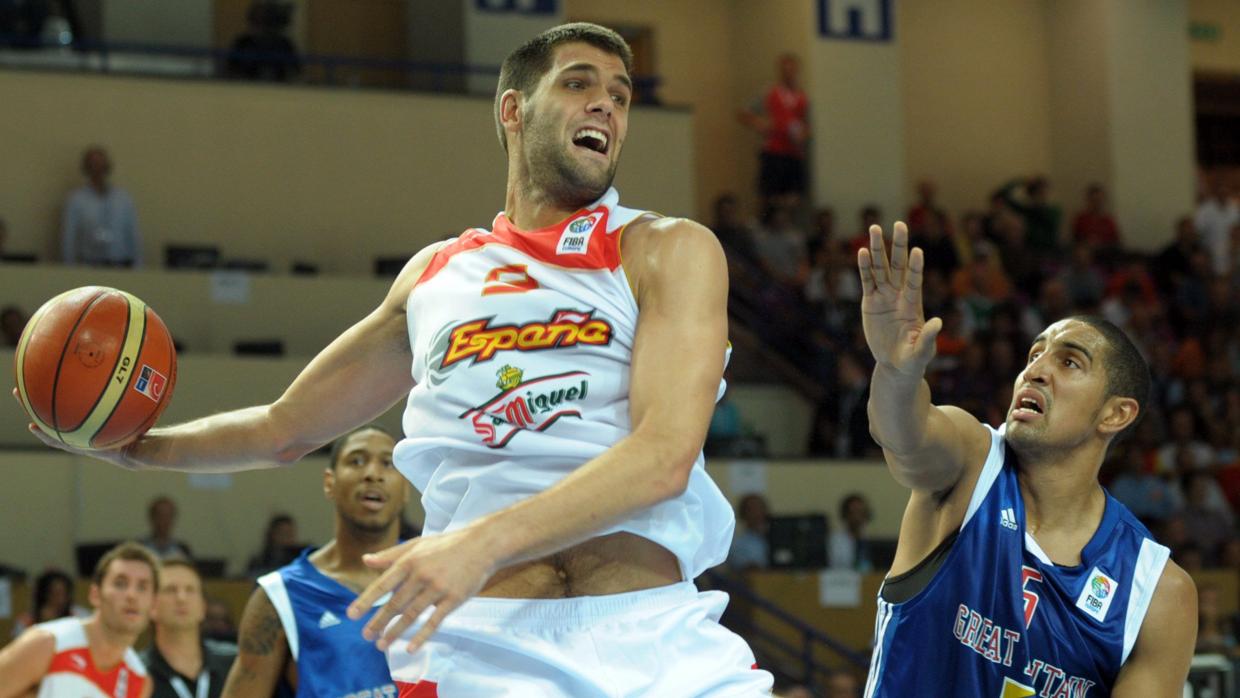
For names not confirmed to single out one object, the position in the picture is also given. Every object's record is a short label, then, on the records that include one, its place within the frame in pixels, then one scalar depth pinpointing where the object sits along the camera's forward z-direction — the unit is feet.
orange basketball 11.84
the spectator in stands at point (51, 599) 27.58
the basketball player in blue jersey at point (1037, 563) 14.01
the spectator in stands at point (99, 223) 40.29
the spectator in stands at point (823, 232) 48.01
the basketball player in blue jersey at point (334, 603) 17.44
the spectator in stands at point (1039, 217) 53.31
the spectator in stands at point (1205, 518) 40.42
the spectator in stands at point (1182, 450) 42.16
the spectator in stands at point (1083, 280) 48.96
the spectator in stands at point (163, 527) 32.45
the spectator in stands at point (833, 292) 45.68
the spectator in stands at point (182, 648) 23.45
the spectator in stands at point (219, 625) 28.60
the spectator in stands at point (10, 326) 35.47
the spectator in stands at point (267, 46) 45.75
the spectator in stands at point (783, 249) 47.53
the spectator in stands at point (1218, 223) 54.60
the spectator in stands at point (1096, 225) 54.08
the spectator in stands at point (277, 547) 32.91
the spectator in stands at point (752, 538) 35.99
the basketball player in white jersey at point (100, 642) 21.98
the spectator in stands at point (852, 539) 37.19
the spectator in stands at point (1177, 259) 52.80
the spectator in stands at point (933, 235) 49.44
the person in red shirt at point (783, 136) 50.47
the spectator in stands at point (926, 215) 51.42
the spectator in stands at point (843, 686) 30.14
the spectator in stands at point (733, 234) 47.52
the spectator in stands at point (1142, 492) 40.32
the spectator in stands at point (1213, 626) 31.42
